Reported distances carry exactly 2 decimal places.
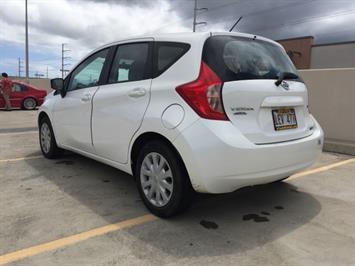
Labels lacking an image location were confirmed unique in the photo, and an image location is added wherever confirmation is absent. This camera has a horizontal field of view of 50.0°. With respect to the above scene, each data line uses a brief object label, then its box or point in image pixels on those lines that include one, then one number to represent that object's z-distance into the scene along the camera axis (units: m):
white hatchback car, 3.22
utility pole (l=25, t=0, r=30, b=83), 26.09
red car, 16.09
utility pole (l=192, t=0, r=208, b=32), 37.27
